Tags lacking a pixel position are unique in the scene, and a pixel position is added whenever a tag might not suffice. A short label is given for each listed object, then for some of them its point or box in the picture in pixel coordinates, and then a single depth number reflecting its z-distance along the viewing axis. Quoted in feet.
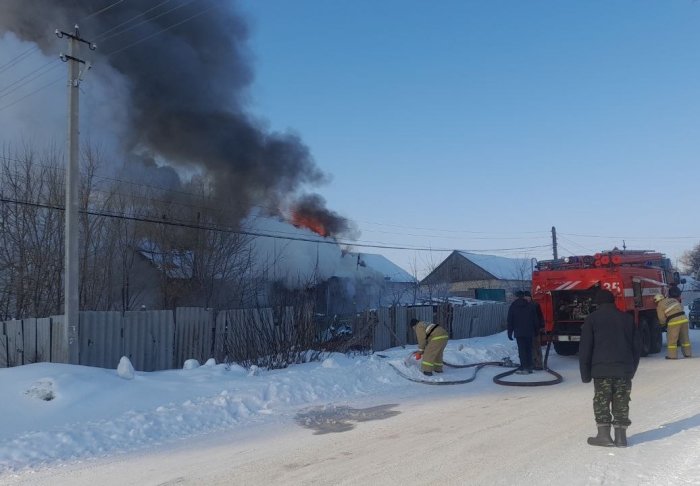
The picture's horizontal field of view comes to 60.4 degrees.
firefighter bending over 35.73
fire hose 32.99
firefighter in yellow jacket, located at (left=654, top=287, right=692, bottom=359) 43.11
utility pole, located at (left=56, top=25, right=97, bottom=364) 32.35
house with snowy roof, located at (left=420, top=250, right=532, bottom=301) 176.55
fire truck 43.09
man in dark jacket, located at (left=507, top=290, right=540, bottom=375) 37.11
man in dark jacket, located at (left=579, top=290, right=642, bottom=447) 18.56
